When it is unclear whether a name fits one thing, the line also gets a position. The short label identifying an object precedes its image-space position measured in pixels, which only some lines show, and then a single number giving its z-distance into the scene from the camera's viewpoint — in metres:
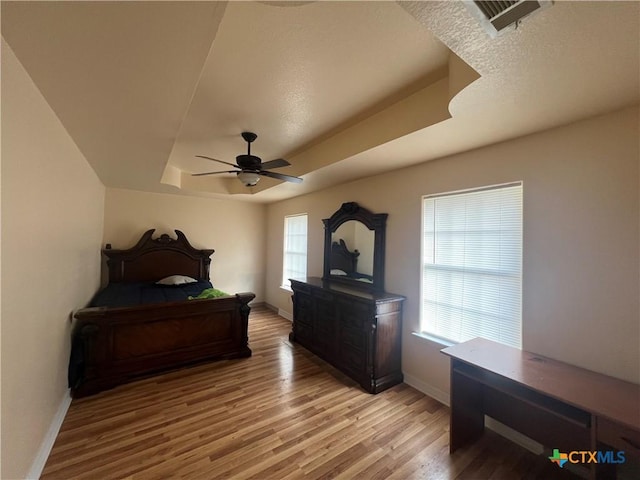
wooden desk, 1.29
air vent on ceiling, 0.91
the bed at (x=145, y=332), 2.48
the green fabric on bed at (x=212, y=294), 3.26
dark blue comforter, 3.21
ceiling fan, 2.69
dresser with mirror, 2.68
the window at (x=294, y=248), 4.80
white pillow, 4.36
